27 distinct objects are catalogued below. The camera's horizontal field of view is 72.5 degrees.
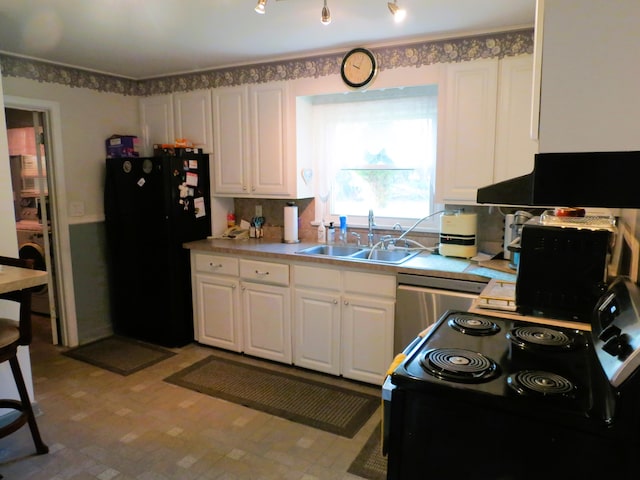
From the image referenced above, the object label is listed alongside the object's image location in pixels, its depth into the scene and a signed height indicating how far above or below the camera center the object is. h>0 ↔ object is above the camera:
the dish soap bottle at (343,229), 3.47 -0.35
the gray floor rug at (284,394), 2.61 -1.37
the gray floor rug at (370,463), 2.13 -1.40
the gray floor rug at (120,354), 3.33 -1.35
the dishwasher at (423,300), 2.52 -0.69
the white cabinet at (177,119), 3.72 +0.59
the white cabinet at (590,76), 0.80 +0.20
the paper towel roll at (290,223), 3.52 -0.31
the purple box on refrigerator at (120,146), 3.83 +0.36
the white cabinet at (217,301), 3.43 -0.92
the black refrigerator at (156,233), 3.53 -0.40
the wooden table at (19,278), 1.92 -0.41
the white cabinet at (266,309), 3.21 -0.93
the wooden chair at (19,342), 2.12 -0.75
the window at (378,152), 3.27 +0.25
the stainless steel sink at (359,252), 3.20 -0.51
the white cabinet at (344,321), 2.84 -0.93
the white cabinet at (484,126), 2.62 +0.35
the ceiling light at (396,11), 2.12 +0.88
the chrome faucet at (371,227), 3.35 -0.33
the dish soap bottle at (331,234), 3.52 -0.40
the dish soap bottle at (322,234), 3.58 -0.40
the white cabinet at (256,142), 3.41 +0.35
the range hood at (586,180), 0.78 +0.01
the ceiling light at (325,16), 2.05 +0.80
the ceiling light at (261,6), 1.94 +0.80
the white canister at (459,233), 2.87 -0.33
